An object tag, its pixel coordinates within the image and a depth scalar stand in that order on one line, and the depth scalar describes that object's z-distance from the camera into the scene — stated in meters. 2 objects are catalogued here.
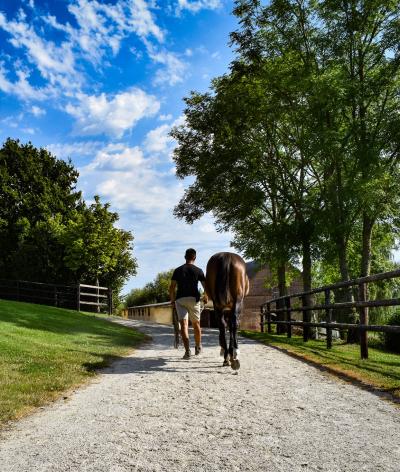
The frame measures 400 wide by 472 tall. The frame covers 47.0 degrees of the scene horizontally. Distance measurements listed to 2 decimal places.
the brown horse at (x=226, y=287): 8.24
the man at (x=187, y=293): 9.10
